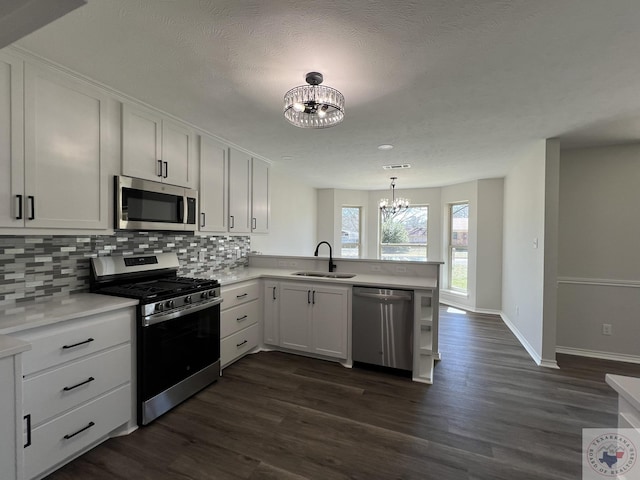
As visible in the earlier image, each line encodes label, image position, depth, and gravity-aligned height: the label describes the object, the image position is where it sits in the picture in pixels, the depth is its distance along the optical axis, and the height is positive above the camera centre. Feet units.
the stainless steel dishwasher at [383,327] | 9.16 -2.95
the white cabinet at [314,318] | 10.04 -2.96
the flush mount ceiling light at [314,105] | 5.82 +2.79
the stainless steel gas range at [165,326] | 6.70 -2.35
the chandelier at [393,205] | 18.75 +2.17
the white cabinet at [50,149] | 5.47 +1.82
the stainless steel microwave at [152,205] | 7.36 +0.87
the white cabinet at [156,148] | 7.54 +2.55
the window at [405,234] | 22.16 +0.28
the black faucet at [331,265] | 11.87 -1.16
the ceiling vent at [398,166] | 14.66 +3.76
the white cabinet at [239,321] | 9.42 -2.99
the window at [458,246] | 19.42 -0.54
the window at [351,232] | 23.63 +0.43
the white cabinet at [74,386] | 4.98 -2.93
